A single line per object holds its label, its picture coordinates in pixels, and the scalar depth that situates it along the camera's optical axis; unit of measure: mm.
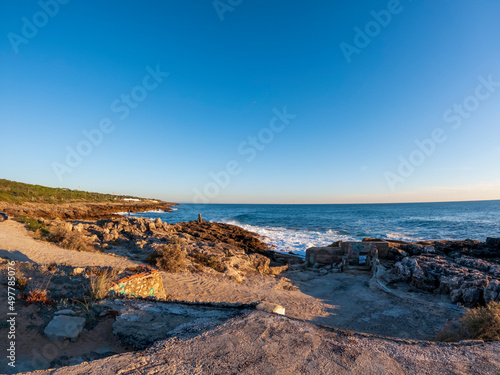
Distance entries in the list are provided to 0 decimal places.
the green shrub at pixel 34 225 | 13178
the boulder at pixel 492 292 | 7645
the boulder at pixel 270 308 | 4741
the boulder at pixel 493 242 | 16906
